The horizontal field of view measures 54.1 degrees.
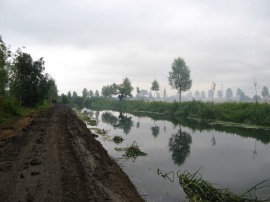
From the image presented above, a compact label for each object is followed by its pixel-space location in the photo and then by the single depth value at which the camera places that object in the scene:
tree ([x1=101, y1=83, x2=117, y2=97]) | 147.10
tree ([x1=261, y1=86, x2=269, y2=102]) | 194.12
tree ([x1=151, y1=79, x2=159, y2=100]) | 100.88
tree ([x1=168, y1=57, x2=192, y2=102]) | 85.12
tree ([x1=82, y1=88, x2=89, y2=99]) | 173.88
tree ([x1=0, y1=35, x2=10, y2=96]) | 28.61
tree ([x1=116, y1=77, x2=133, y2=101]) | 114.81
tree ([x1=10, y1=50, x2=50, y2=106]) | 42.64
